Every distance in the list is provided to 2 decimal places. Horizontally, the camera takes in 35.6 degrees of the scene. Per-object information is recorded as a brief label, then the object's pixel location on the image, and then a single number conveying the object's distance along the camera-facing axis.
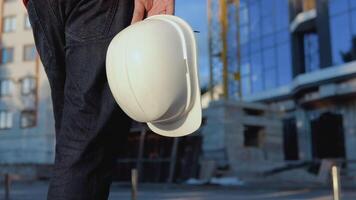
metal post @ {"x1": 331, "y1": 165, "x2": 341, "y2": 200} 5.60
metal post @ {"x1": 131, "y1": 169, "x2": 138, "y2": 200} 6.43
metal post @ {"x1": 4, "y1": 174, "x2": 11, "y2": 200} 8.59
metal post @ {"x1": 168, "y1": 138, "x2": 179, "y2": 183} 18.05
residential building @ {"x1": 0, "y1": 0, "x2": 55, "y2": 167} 42.44
